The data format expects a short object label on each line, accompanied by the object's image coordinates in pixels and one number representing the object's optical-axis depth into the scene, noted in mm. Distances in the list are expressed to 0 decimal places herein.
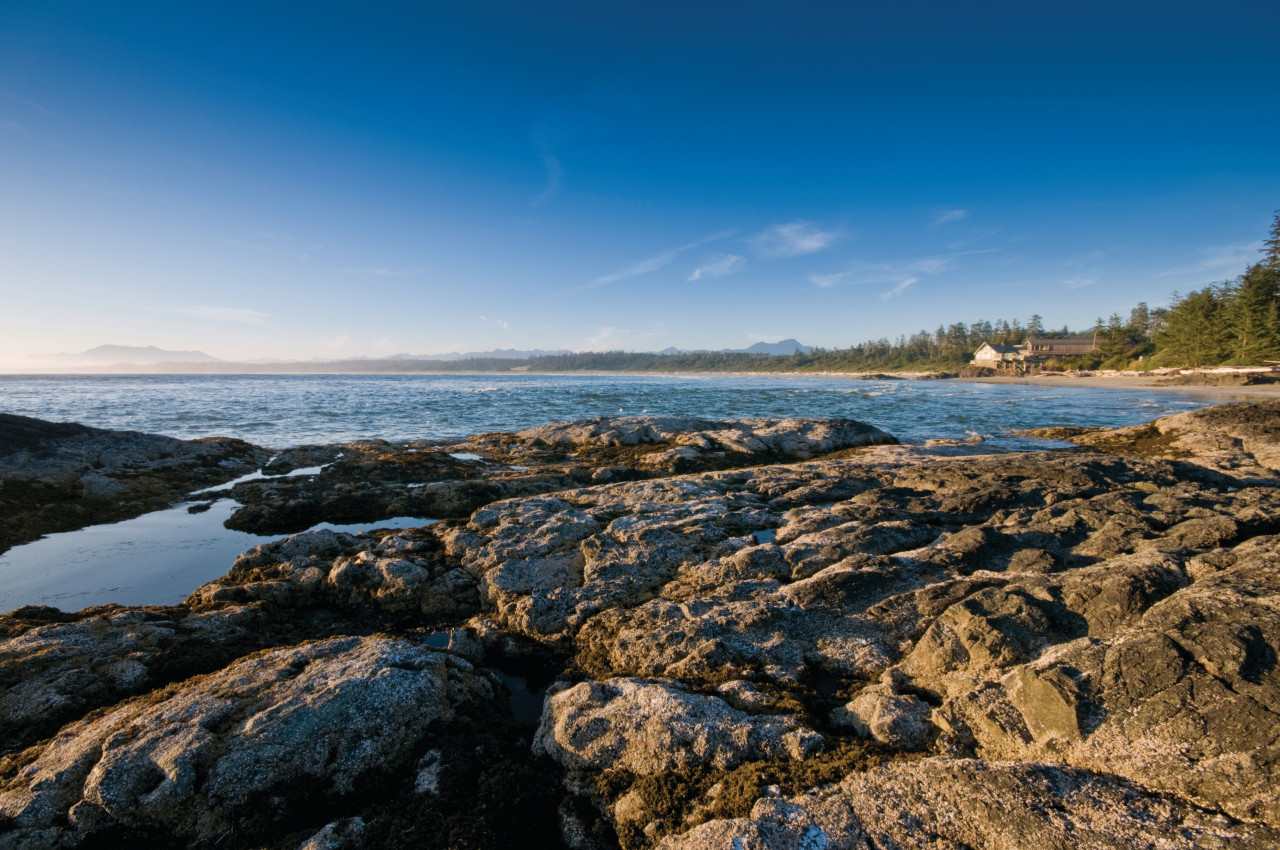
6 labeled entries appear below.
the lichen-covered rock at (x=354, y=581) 7492
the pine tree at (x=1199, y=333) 63625
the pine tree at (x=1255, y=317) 55844
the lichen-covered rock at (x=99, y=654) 4914
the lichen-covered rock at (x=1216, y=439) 12891
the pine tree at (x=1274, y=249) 68938
